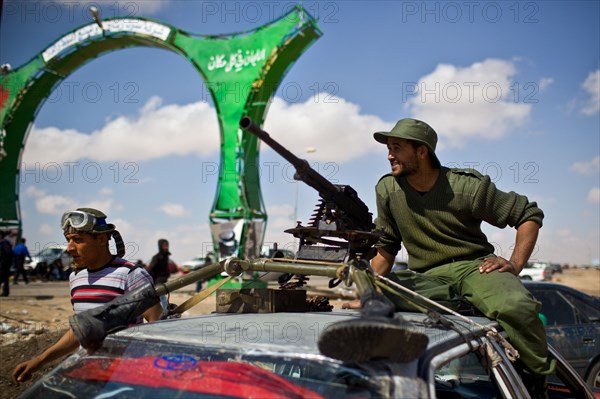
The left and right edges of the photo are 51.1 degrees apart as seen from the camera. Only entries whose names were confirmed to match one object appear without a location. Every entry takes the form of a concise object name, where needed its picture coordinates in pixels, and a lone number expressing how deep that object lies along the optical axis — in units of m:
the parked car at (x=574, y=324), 6.76
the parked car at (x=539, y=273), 32.88
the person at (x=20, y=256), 21.95
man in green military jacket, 2.91
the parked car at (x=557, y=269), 71.35
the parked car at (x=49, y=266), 28.03
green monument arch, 18.89
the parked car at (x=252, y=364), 1.84
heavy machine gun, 1.73
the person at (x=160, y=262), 10.80
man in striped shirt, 3.36
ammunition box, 2.68
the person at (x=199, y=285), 20.27
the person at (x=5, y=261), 16.84
